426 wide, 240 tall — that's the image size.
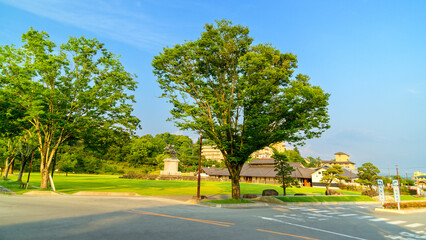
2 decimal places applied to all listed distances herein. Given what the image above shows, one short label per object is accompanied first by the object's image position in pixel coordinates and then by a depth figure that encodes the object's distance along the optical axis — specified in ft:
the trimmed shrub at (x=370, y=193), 116.72
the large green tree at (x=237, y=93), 64.39
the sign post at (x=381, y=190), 76.27
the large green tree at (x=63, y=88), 73.97
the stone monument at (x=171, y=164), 193.36
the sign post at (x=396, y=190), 69.97
